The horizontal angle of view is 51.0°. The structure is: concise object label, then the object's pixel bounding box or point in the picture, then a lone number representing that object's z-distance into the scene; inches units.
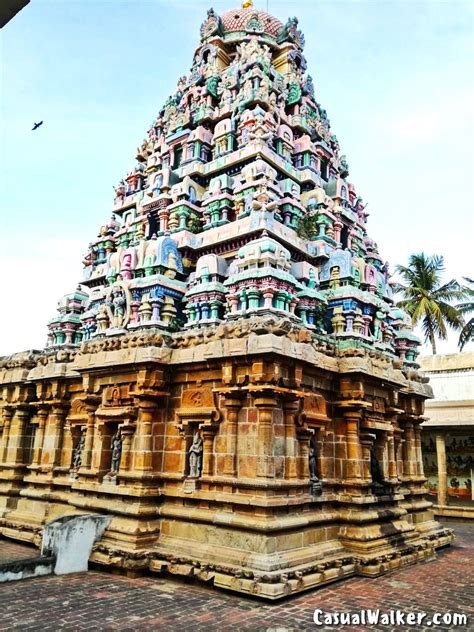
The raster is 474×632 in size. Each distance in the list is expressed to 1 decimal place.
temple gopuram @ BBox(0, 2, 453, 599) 387.9
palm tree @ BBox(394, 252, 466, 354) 1423.5
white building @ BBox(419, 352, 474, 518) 879.1
